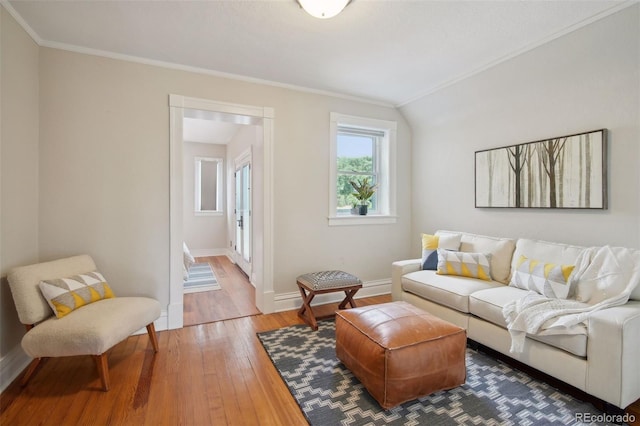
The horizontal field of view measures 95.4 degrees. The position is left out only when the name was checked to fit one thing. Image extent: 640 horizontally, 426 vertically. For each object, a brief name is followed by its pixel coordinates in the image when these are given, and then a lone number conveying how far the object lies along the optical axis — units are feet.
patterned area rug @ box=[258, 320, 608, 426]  5.46
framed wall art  7.74
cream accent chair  5.98
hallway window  22.58
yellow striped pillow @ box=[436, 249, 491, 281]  9.27
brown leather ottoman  5.63
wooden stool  9.75
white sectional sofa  5.41
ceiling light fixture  6.09
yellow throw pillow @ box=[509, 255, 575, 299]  7.21
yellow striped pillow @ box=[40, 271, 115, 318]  6.56
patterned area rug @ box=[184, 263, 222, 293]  14.08
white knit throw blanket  6.20
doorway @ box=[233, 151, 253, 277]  16.26
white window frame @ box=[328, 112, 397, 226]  12.06
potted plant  12.85
